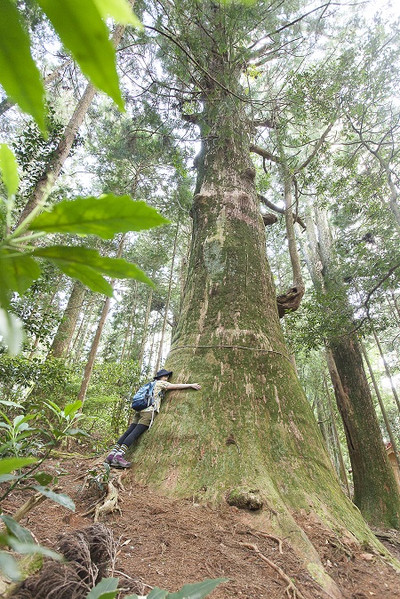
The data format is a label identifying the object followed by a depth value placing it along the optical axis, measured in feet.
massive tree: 7.28
